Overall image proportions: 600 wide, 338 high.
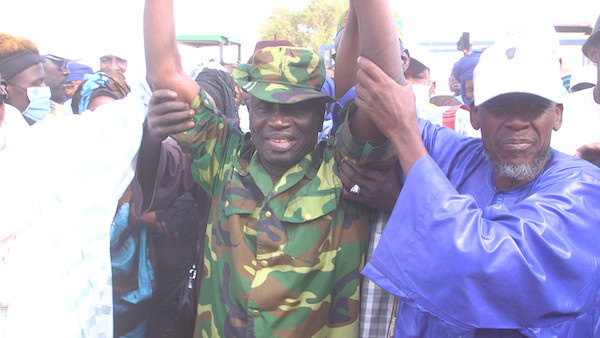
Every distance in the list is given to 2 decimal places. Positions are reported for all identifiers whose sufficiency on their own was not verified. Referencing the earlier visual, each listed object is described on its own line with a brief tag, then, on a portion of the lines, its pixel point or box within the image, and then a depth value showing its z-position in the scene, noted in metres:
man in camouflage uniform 1.59
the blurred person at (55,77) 5.07
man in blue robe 1.16
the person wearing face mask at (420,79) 3.18
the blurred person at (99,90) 2.82
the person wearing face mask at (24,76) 3.10
